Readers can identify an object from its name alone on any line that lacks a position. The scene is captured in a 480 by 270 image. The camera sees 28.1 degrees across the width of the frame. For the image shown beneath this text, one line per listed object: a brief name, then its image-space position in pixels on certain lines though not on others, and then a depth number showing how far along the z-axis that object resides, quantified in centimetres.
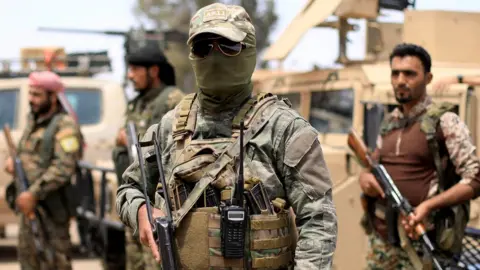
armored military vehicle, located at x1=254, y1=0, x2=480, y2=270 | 568
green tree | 3218
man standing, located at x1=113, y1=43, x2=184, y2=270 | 561
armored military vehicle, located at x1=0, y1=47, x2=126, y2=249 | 1004
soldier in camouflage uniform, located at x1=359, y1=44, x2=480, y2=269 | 424
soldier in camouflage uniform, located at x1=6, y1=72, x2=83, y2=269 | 637
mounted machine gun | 1586
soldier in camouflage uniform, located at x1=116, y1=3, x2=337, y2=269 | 266
